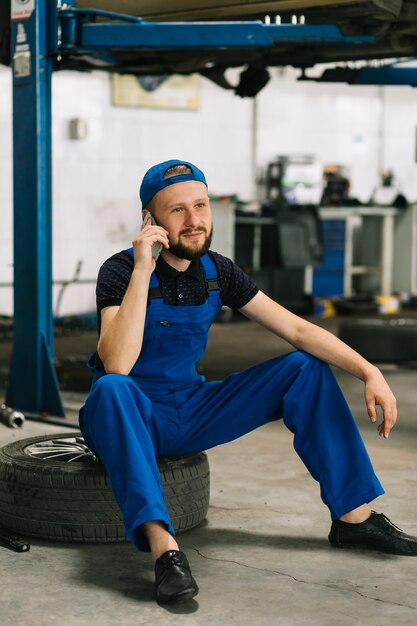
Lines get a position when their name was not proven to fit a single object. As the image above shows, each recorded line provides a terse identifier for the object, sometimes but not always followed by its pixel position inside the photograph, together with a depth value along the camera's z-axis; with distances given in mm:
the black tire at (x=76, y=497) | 2566
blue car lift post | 4130
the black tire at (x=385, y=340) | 6117
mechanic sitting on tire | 2430
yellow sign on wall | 9234
